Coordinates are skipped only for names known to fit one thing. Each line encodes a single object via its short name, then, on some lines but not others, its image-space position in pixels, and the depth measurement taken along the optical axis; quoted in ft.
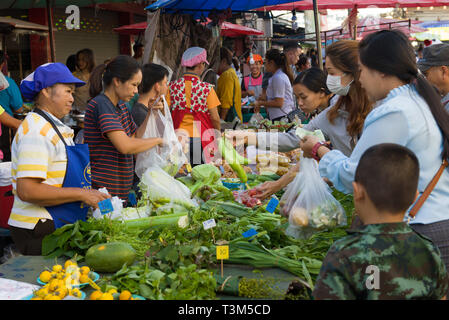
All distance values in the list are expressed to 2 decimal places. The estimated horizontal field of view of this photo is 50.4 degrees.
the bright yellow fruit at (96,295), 6.34
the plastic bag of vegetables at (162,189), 11.16
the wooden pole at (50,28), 21.74
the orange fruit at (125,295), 6.47
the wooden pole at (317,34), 23.79
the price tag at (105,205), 9.00
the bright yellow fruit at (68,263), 7.42
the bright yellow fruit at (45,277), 7.21
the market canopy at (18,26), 24.80
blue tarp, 22.82
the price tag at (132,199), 11.62
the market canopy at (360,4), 43.96
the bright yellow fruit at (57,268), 7.21
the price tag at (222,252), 7.64
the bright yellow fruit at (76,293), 6.77
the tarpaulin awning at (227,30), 39.70
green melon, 7.98
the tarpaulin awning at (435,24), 81.51
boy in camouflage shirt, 5.13
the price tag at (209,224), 8.79
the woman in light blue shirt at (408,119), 6.73
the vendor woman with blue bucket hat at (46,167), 8.93
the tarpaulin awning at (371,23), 64.04
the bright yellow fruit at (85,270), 7.28
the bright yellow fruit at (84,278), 7.18
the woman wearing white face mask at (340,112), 10.68
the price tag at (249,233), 9.24
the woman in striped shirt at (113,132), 11.38
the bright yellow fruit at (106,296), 6.36
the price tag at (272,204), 10.23
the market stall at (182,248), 7.20
